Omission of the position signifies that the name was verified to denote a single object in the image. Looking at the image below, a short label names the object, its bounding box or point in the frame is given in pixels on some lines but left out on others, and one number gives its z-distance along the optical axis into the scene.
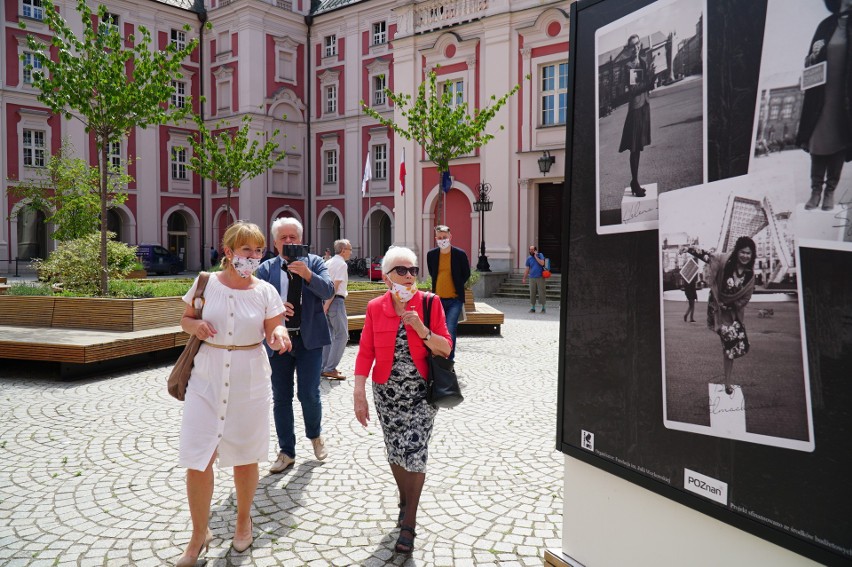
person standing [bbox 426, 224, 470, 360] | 8.23
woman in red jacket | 3.65
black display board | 1.75
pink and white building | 33.72
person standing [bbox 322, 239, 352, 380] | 8.18
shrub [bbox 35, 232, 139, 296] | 12.54
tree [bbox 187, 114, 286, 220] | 22.62
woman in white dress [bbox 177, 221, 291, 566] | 3.38
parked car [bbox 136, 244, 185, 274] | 34.06
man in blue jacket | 4.81
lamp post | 22.55
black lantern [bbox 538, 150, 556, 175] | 22.39
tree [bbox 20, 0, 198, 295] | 11.21
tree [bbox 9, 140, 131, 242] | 24.69
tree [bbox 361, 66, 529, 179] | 18.38
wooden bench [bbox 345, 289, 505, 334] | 11.30
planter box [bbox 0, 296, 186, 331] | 9.21
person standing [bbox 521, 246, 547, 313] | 16.20
